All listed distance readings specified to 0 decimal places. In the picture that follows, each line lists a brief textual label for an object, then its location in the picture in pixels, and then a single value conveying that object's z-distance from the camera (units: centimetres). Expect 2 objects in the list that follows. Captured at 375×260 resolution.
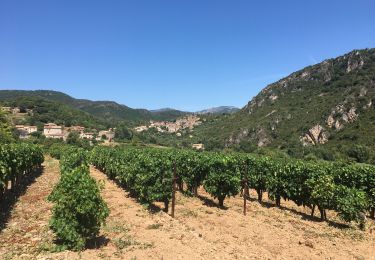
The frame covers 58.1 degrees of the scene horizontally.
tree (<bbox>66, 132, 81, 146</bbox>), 10840
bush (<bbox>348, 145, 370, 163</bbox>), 6612
